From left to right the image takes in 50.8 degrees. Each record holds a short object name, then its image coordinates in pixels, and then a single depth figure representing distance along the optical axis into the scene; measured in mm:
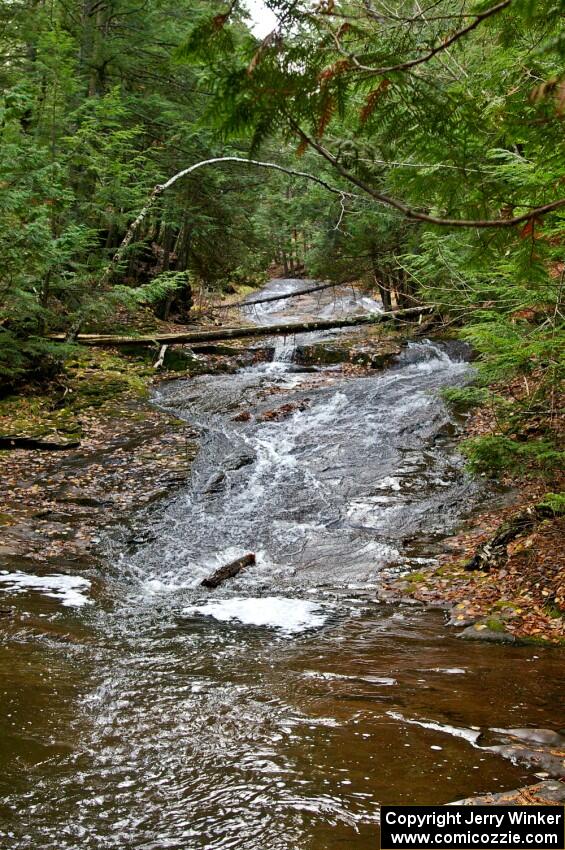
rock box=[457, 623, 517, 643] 5633
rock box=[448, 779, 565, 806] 2861
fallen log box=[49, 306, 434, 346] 17953
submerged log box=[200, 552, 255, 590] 7766
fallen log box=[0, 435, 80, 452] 11812
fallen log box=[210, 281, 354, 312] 17438
